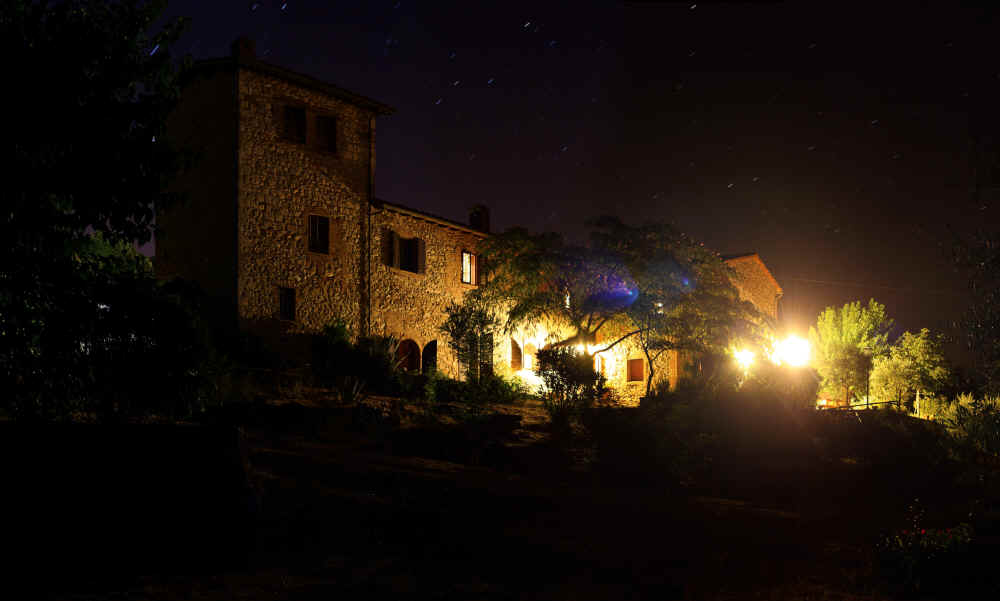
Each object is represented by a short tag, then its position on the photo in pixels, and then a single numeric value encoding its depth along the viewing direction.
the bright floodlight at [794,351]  29.59
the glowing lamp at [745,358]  27.79
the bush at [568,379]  19.11
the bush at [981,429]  15.80
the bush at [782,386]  18.58
